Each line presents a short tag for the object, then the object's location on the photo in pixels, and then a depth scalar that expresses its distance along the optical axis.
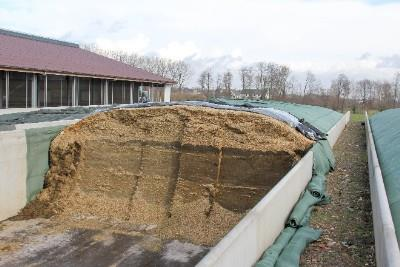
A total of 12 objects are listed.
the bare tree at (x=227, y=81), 72.85
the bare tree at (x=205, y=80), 72.19
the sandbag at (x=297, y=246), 5.46
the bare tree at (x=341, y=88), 65.49
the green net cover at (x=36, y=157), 9.36
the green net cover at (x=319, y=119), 16.81
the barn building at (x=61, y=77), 15.83
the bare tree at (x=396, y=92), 67.43
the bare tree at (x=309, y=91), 71.75
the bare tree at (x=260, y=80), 73.09
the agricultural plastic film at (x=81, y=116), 10.72
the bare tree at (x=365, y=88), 75.75
